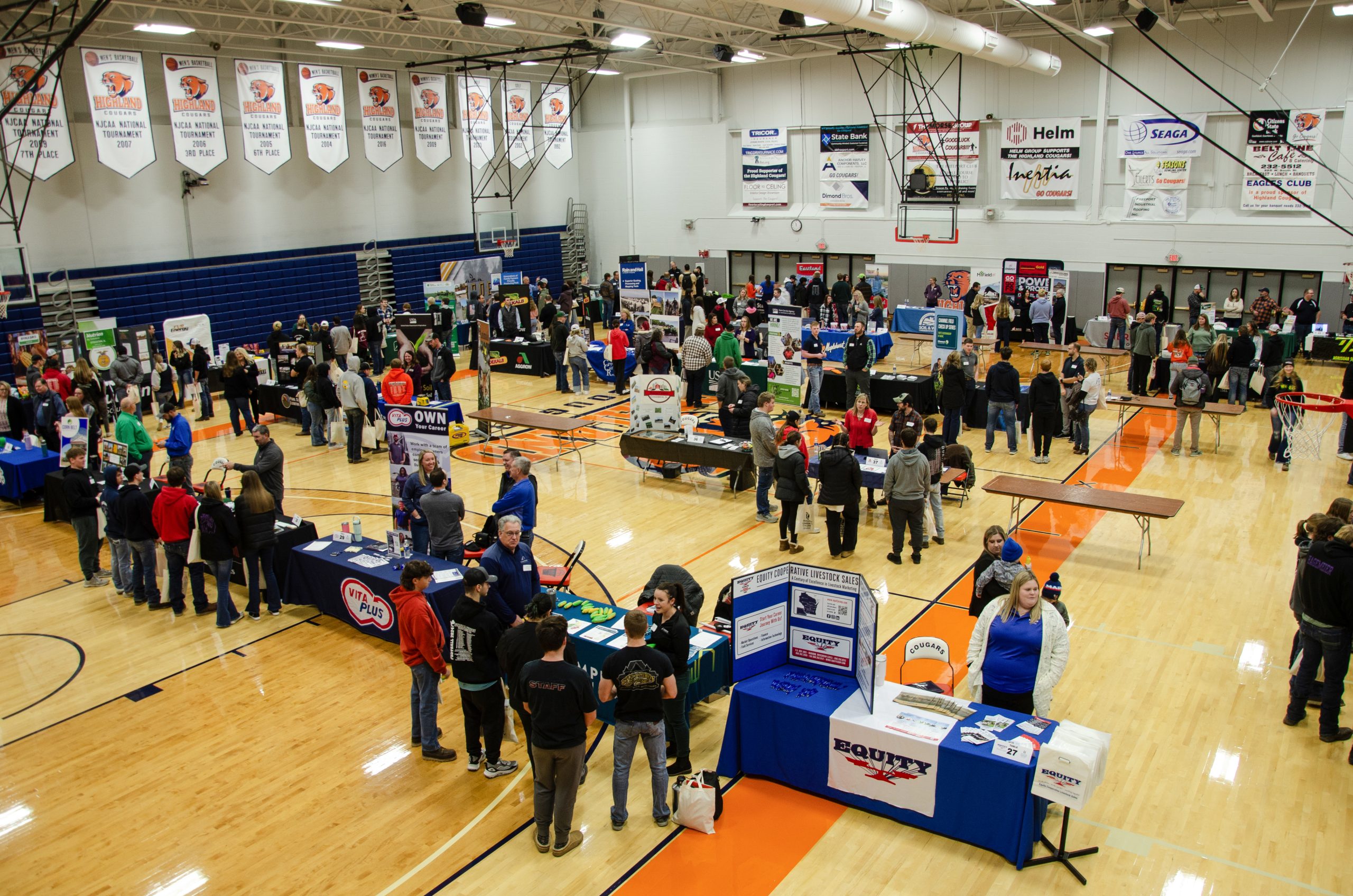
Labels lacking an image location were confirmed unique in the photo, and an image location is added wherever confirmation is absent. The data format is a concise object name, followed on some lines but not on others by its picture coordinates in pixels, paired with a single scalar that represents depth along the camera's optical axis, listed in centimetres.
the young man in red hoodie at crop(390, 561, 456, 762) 607
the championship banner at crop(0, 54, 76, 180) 1641
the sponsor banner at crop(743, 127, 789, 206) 2691
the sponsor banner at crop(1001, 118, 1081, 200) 2223
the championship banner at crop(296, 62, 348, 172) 2012
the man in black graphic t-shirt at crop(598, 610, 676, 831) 543
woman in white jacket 569
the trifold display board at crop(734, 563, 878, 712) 608
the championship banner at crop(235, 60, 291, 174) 1903
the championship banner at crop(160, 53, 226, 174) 1798
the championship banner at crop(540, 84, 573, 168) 2645
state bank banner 2536
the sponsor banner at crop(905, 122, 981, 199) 2356
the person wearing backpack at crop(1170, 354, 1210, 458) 1325
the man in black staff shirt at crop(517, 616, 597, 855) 521
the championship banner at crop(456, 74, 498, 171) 2362
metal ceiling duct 1178
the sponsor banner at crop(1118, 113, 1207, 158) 2055
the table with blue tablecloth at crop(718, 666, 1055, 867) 533
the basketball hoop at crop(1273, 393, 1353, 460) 1221
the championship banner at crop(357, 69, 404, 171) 2173
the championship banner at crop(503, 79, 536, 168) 2564
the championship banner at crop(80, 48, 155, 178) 1673
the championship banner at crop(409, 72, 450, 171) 2298
